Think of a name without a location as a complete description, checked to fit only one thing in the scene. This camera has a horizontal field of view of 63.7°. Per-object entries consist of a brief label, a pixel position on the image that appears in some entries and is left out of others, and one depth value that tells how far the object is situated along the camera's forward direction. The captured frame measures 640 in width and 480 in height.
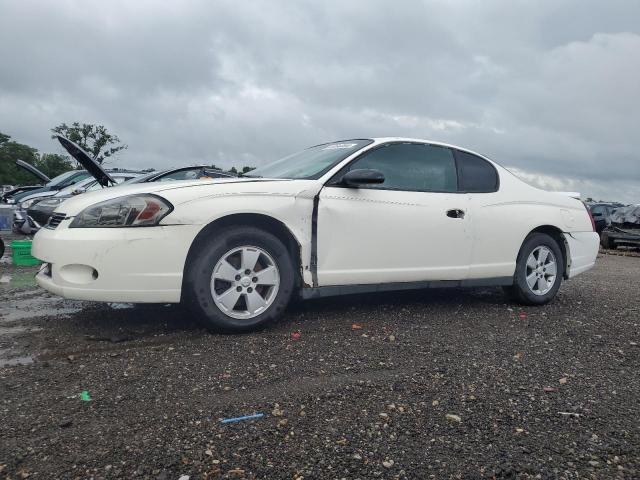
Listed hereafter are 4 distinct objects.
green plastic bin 7.26
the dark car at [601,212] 18.70
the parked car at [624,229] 13.82
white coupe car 3.38
